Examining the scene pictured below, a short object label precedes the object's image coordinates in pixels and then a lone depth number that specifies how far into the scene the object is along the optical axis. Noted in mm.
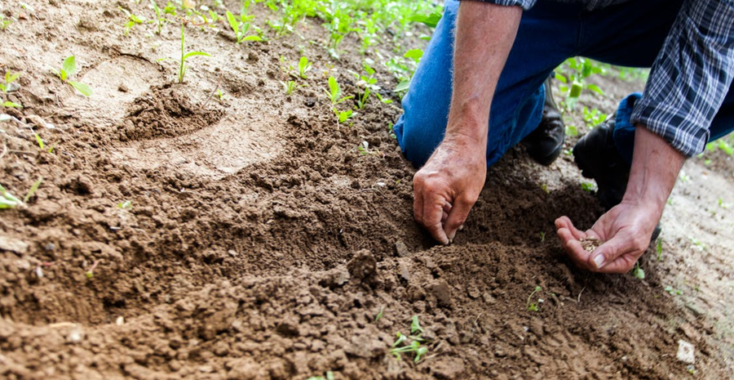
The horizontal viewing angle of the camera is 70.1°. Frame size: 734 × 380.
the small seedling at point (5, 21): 1865
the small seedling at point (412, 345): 1341
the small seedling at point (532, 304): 1674
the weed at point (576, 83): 2898
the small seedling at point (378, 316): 1404
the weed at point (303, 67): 2352
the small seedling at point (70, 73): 1747
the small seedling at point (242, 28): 2350
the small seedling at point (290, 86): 2252
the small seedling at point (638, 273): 2084
